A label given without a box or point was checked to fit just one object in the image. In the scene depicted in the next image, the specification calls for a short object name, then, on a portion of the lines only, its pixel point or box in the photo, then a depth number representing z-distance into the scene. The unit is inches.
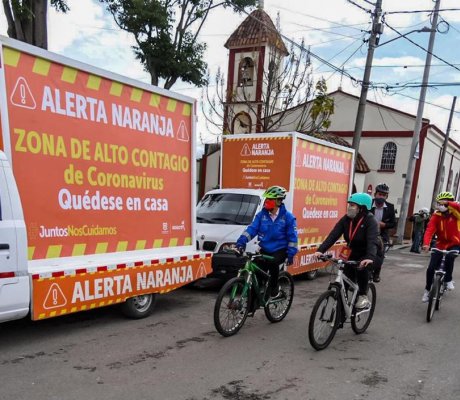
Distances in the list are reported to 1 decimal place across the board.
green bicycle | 223.8
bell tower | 732.7
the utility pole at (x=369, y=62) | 613.9
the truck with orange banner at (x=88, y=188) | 197.3
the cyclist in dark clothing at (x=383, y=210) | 378.3
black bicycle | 277.9
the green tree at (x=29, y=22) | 396.5
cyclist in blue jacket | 246.5
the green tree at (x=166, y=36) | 598.2
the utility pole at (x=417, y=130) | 770.2
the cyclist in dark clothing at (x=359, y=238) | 226.4
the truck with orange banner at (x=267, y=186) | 349.1
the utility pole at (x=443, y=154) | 1056.5
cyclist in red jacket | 293.4
